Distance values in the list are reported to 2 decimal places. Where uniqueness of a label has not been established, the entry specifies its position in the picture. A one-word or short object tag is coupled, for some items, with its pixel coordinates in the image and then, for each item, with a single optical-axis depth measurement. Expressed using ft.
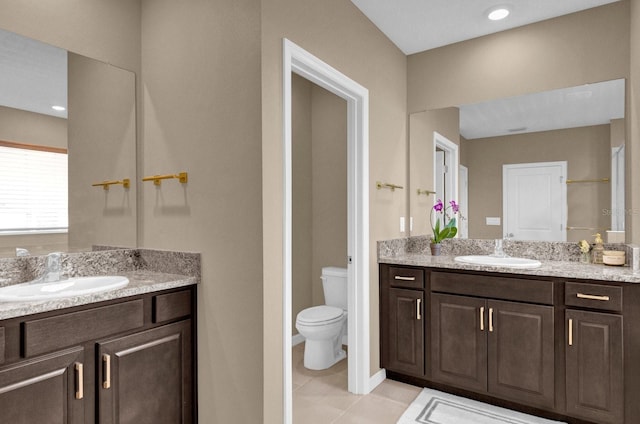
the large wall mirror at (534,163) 8.07
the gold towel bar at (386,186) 9.10
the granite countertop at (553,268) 6.61
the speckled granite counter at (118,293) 4.41
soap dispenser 7.91
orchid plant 9.88
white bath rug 7.30
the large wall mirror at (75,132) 5.80
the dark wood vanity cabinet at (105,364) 4.48
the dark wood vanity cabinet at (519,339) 6.60
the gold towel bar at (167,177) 6.58
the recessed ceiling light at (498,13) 8.25
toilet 9.39
